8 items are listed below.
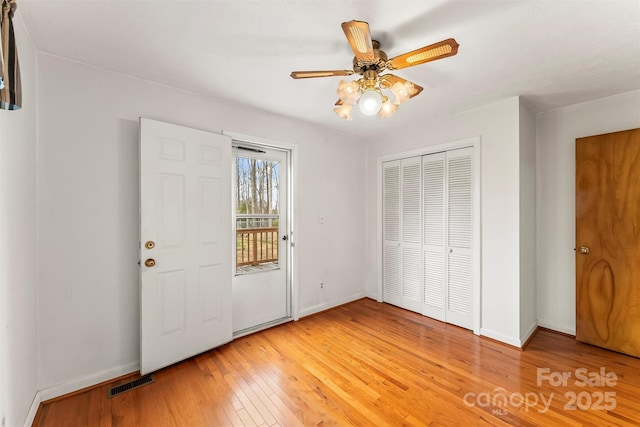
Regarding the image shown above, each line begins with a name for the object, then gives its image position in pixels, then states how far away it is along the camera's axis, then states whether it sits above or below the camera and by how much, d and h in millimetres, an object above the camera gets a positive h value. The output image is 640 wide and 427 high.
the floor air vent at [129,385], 1990 -1294
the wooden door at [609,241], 2475 -266
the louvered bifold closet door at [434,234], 3246 -256
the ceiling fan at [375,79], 1472 +843
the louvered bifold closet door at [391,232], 3746 -260
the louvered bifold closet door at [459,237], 3004 -270
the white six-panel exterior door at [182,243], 2195 -250
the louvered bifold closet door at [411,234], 3486 -269
